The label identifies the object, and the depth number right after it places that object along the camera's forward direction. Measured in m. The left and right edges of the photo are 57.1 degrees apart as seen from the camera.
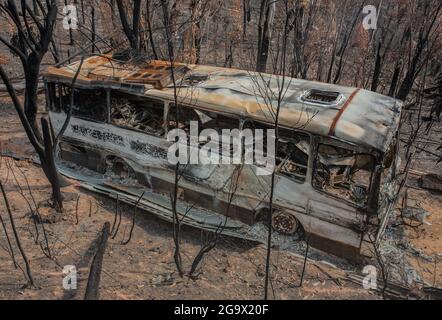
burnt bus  5.84
